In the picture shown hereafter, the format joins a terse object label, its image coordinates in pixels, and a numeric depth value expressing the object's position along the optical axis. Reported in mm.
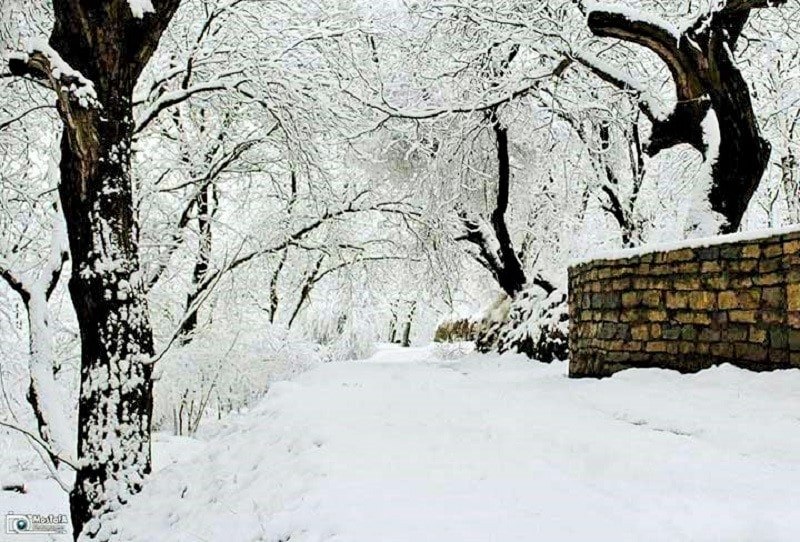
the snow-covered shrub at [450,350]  16397
